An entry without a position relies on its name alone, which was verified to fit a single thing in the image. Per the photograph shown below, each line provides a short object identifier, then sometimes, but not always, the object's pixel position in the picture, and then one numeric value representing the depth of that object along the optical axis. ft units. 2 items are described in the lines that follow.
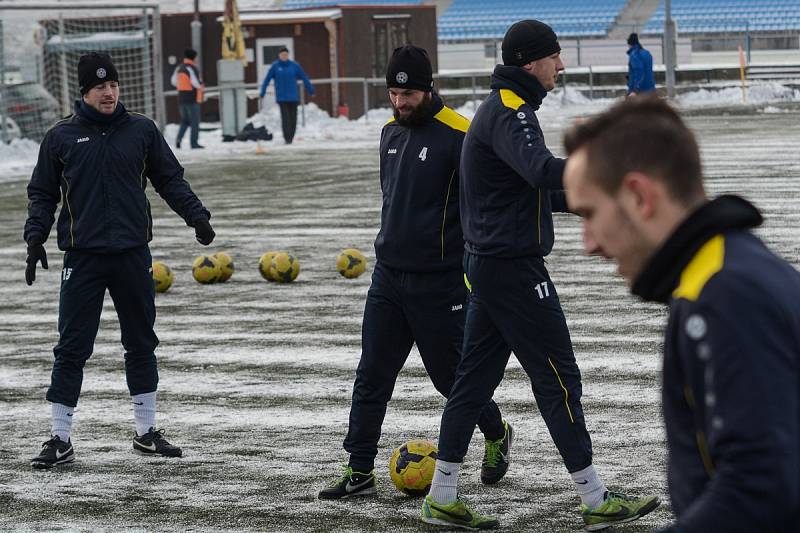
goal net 103.60
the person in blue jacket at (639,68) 116.78
